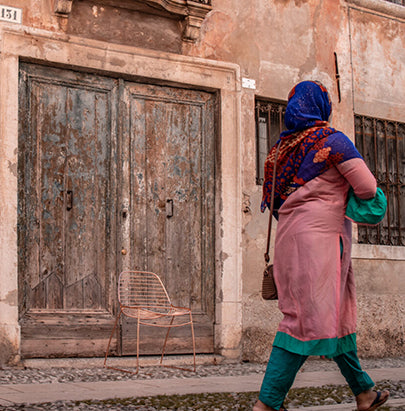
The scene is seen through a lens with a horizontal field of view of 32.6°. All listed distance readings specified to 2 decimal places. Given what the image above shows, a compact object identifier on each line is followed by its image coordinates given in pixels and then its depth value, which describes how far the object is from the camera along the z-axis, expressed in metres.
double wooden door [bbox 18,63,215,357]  5.83
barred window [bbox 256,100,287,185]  7.11
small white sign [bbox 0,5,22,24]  5.71
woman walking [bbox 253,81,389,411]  3.05
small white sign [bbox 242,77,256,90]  6.93
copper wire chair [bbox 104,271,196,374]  5.91
